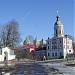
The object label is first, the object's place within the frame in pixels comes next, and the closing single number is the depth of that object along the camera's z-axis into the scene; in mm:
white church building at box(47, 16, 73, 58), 55325
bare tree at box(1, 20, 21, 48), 41560
